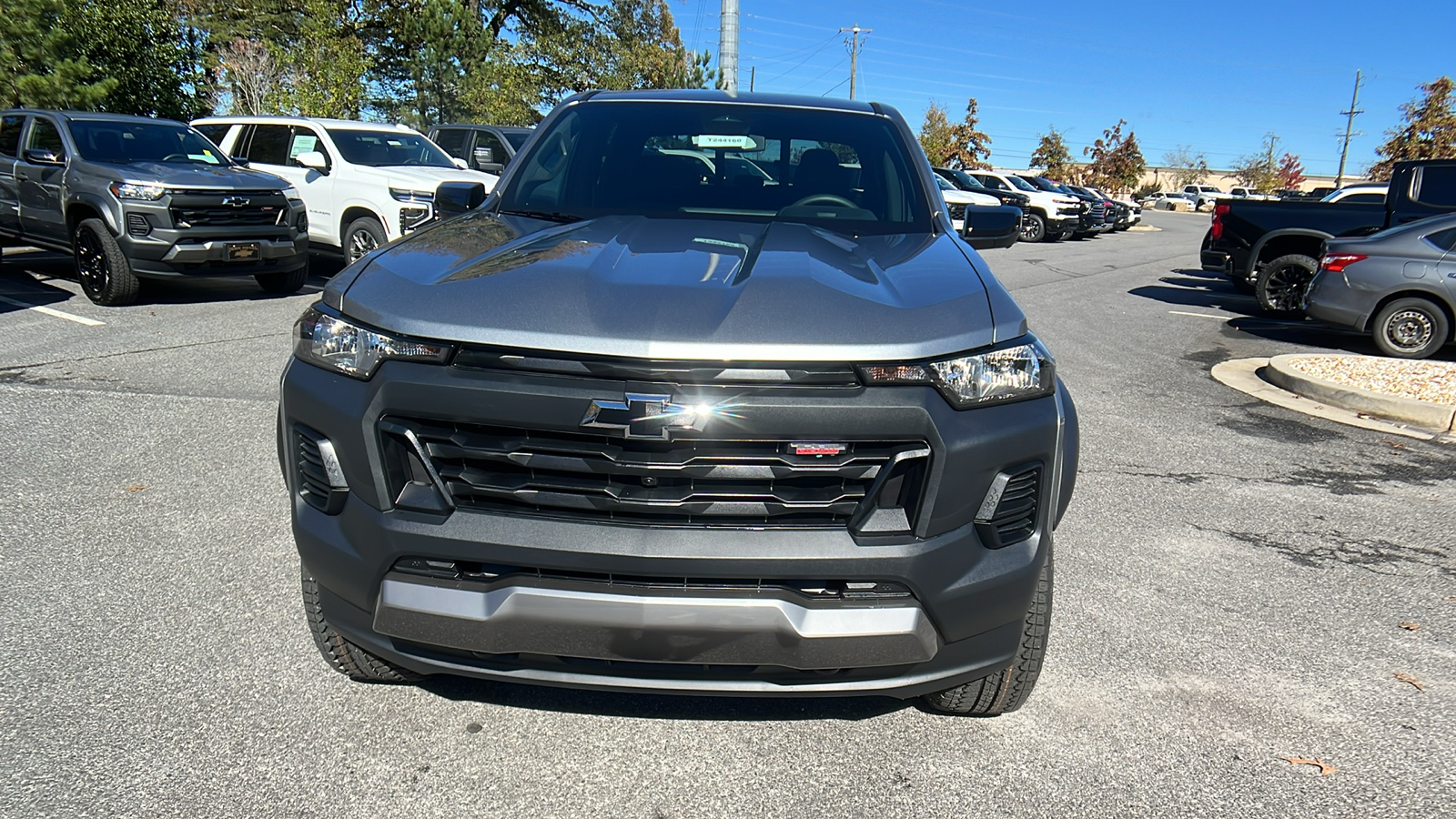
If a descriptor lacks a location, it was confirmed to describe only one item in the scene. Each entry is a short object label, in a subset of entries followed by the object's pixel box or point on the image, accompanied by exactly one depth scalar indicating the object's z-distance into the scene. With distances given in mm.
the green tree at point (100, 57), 16203
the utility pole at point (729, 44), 22922
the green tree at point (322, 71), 23406
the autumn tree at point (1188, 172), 102875
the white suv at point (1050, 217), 27516
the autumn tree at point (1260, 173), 75000
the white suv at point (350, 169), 11617
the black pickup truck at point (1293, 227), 12555
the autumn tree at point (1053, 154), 61656
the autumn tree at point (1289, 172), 76938
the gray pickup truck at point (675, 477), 2346
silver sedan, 10156
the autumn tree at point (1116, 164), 56250
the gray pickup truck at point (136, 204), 9914
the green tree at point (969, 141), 52969
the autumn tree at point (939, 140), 52188
